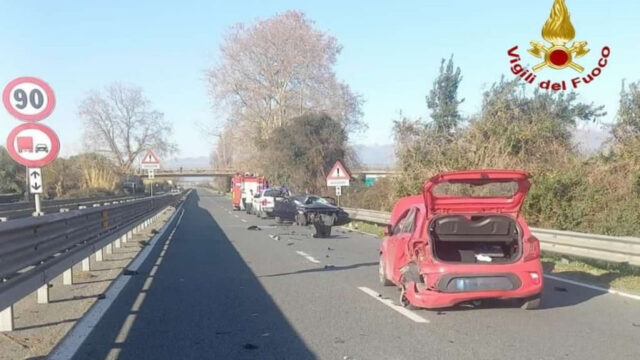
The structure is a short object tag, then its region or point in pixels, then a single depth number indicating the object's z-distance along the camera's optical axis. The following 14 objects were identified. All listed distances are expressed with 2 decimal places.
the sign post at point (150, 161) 28.52
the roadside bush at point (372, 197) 29.20
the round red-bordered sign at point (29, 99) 8.21
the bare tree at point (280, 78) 51.81
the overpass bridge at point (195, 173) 103.12
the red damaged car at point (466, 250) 7.51
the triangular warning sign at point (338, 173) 28.47
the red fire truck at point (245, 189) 41.00
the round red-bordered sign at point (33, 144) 8.32
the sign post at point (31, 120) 8.26
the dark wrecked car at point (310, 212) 24.78
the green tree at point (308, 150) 43.75
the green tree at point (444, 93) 40.78
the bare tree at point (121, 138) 92.31
